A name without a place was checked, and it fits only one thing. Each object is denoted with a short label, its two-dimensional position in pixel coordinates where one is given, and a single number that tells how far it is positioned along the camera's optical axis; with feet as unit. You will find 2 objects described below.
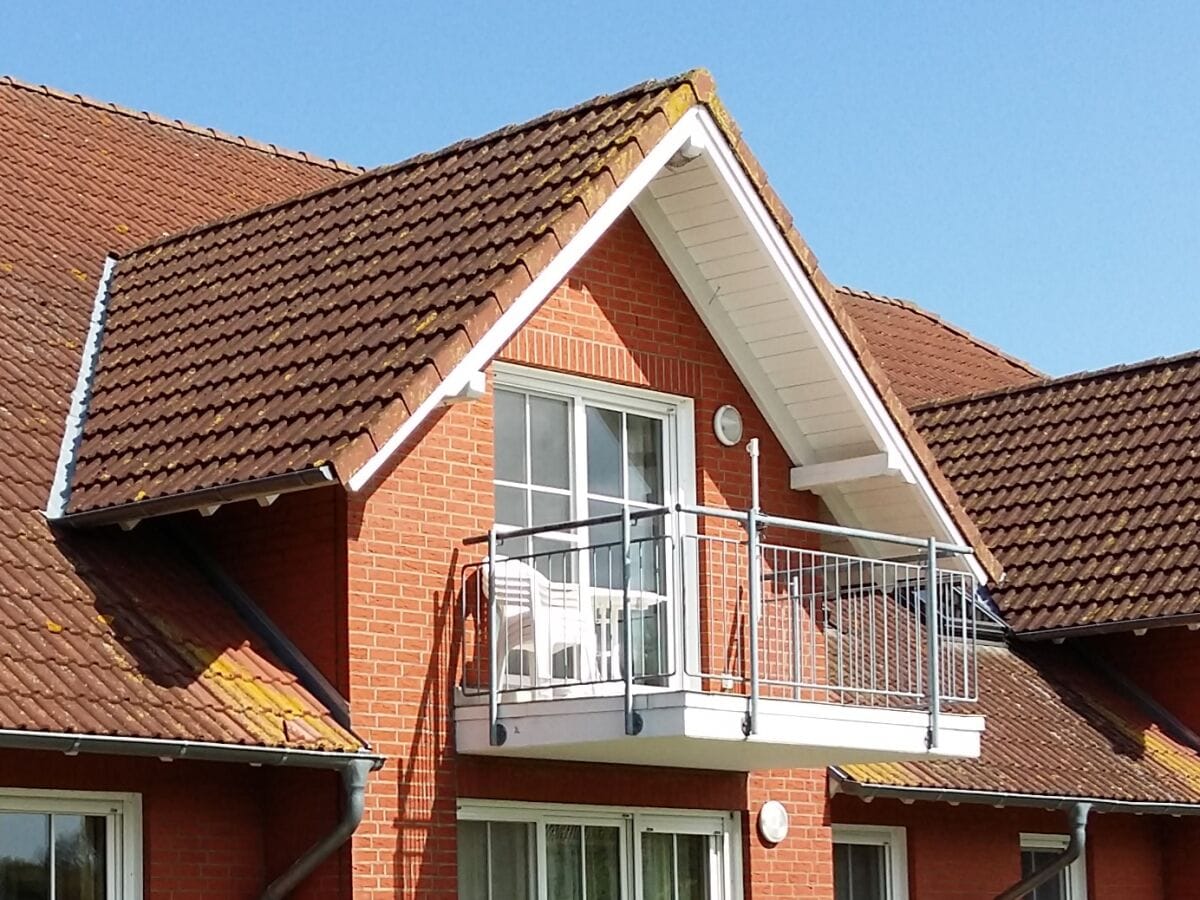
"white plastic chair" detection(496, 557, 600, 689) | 40.93
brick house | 37.81
